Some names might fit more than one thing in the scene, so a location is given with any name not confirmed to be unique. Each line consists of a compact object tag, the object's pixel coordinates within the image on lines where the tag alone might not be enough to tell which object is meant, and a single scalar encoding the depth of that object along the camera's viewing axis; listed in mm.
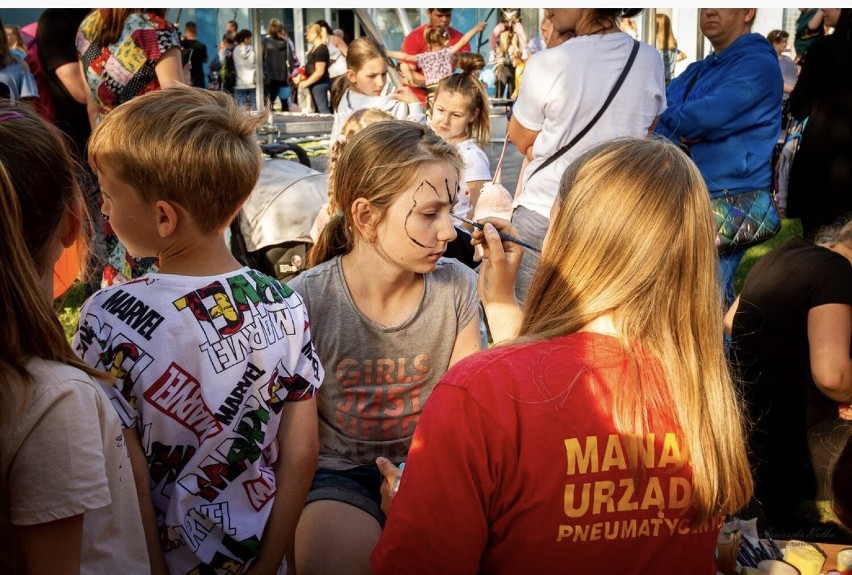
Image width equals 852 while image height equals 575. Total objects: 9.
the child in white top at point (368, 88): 5430
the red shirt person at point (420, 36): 7801
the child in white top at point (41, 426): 1160
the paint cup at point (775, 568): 1935
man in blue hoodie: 3611
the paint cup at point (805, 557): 1975
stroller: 3990
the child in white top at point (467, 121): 4395
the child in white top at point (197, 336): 1537
